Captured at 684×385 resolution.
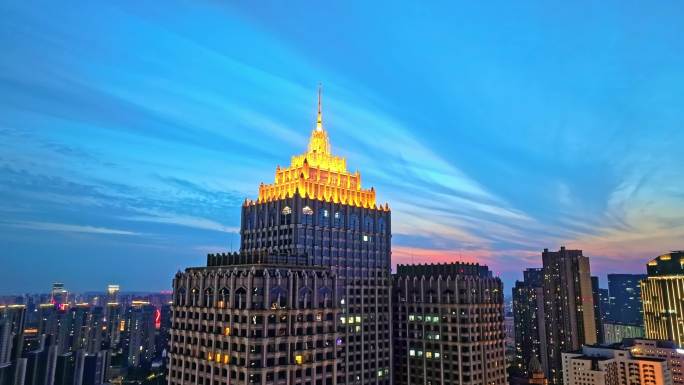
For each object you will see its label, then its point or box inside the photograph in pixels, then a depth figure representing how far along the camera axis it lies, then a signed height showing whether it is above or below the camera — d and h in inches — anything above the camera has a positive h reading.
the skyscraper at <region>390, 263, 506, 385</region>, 7057.1 -535.8
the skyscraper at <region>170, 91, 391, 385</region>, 4640.8 +35.4
